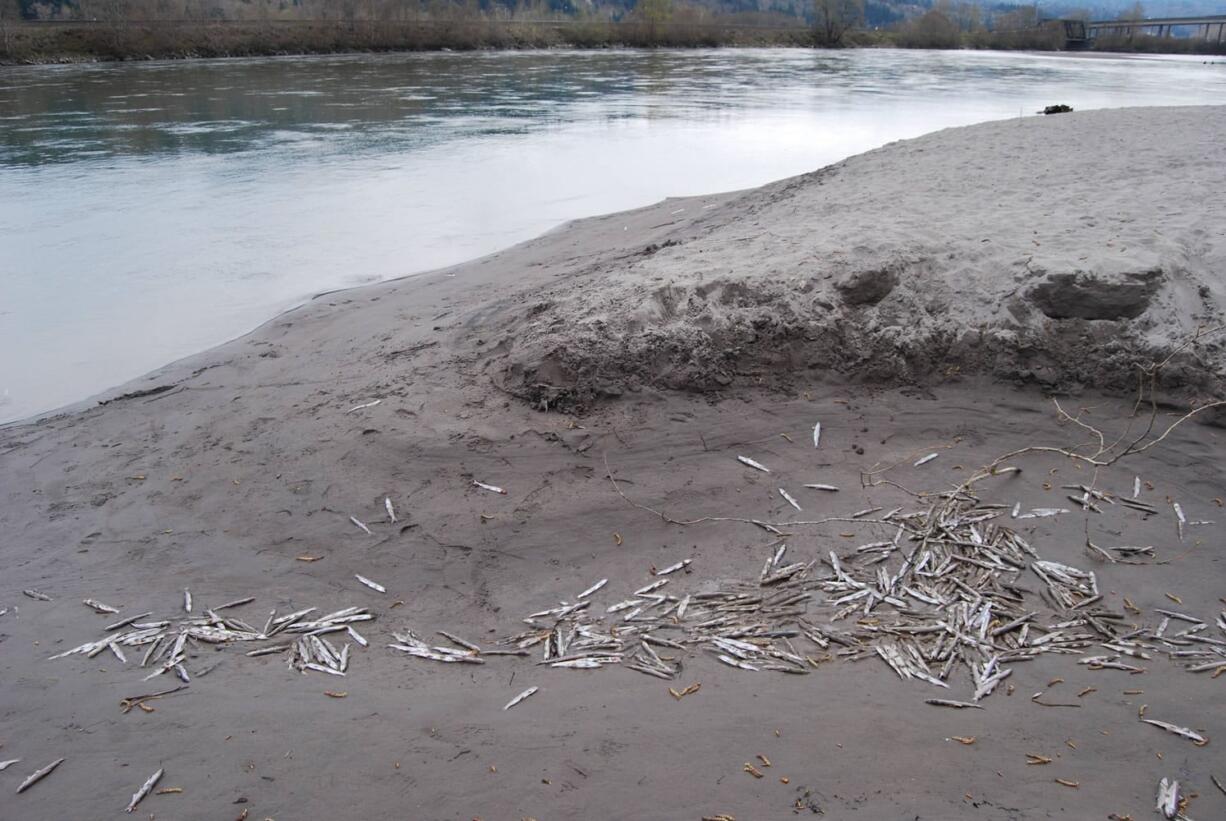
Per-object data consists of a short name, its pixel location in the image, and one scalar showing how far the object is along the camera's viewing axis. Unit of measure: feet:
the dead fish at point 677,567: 12.56
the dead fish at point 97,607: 12.59
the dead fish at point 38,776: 9.42
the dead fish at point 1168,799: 8.04
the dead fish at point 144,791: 9.03
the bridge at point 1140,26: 195.83
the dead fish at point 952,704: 9.51
